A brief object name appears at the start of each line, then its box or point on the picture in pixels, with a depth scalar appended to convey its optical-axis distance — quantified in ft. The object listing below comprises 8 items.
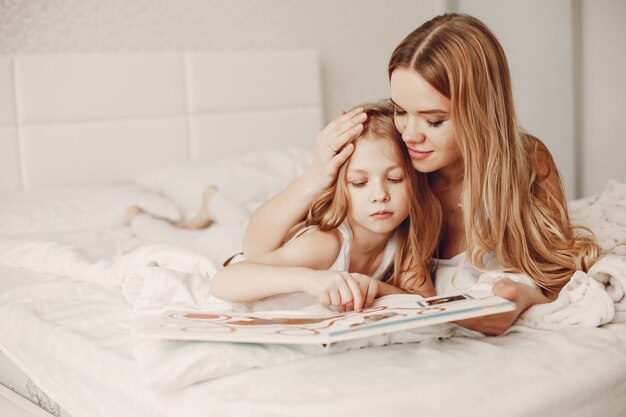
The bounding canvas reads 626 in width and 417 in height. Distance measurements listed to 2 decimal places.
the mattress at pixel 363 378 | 3.23
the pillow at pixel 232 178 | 8.59
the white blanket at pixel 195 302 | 3.44
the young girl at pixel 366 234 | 4.37
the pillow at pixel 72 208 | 7.48
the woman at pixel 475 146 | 4.64
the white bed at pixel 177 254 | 3.37
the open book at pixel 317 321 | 3.26
